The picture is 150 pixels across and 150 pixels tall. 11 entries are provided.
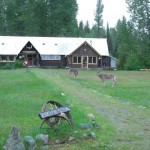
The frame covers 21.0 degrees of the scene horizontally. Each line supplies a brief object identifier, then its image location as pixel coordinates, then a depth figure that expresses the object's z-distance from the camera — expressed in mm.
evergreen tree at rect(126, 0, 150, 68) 76812
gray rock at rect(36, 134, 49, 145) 11506
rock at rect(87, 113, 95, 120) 15254
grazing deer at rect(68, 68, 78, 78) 42812
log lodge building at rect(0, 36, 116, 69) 72562
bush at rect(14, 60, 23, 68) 67250
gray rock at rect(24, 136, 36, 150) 10914
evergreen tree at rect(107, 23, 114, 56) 109031
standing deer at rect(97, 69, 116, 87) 34531
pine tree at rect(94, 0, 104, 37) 125500
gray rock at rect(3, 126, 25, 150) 10367
